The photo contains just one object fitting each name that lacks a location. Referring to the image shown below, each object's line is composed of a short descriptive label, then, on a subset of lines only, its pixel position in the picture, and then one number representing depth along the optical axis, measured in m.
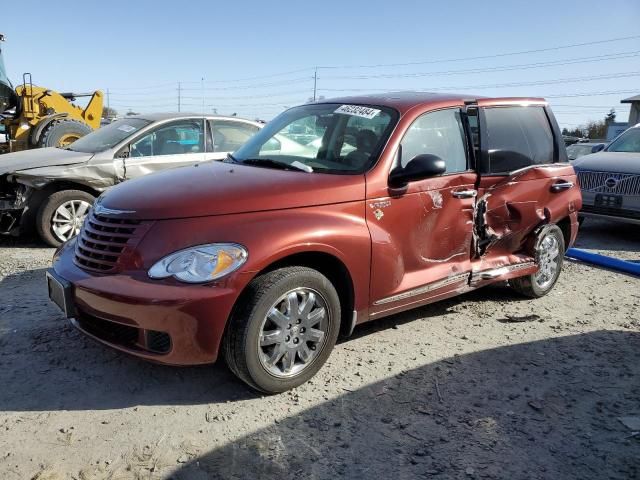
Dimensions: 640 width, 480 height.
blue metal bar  6.18
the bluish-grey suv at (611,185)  7.55
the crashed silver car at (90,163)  6.22
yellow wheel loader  10.49
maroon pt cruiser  2.93
